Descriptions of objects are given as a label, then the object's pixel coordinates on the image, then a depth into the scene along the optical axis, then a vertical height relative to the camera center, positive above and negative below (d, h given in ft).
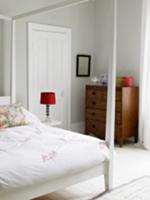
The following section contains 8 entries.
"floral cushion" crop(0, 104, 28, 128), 9.52 -1.64
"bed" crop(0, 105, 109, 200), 6.06 -2.40
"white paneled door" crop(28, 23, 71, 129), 12.74 +0.69
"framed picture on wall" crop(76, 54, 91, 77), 14.45 +0.87
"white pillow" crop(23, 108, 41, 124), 10.14 -1.80
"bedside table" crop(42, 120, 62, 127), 11.50 -2.25
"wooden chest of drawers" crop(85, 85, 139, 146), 12.73 -1.89
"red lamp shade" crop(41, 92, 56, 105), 11.58 -0.99
